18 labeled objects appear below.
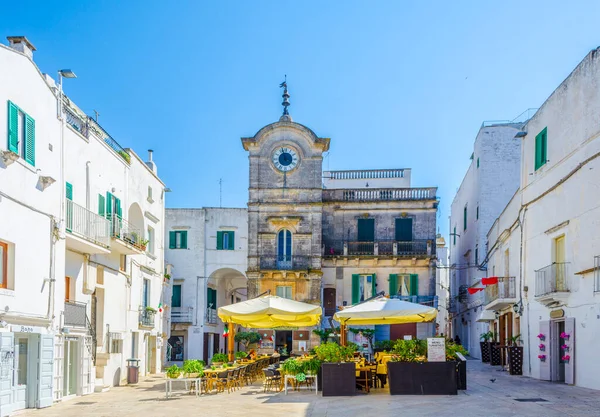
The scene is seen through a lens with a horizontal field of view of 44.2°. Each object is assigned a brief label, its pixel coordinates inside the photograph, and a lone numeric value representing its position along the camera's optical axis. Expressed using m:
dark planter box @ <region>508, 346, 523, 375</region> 24.77
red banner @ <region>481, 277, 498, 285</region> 27.38
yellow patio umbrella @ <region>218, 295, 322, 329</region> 20.64
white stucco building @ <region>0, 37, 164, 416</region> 15.14
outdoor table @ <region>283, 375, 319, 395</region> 17.54
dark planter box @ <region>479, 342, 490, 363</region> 32.19
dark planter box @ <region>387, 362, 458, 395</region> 16.41
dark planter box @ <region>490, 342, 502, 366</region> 29.69
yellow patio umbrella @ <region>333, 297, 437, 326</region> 18.66
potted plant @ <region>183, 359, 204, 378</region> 17.69
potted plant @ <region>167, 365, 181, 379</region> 17.50
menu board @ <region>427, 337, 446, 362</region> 16.22
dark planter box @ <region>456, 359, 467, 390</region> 17.61
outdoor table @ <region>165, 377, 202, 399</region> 17.52
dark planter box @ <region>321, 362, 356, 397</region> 16.62
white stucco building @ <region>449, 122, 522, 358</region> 37.97
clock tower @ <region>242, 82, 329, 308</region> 39.12
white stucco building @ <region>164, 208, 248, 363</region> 39.38
